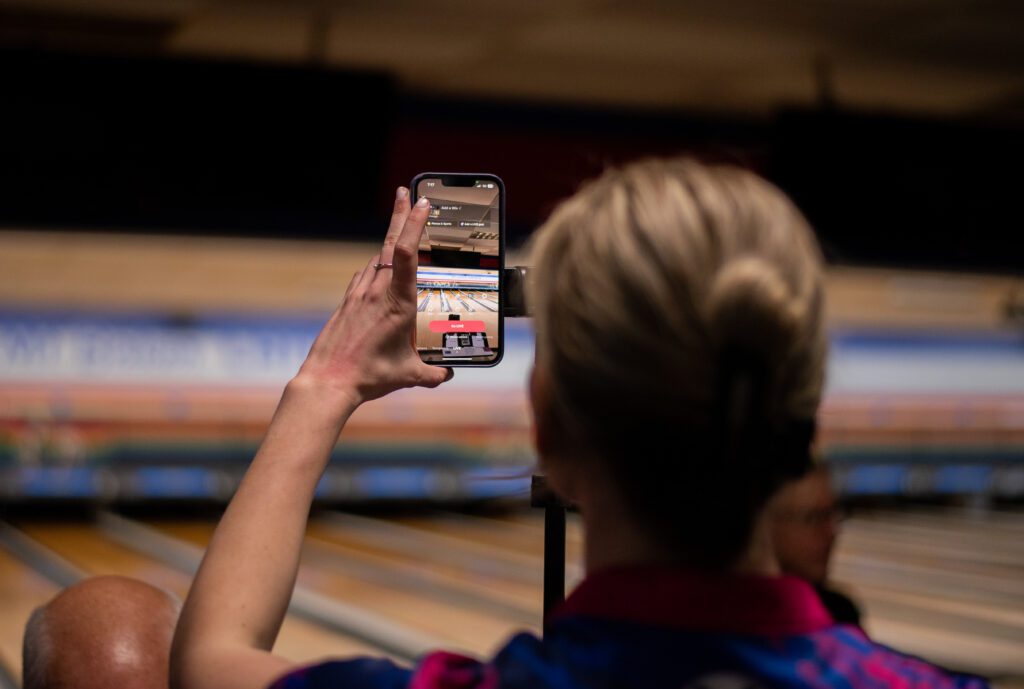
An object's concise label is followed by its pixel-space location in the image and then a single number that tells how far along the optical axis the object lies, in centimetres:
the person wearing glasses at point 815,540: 245
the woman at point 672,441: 149
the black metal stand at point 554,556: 180
